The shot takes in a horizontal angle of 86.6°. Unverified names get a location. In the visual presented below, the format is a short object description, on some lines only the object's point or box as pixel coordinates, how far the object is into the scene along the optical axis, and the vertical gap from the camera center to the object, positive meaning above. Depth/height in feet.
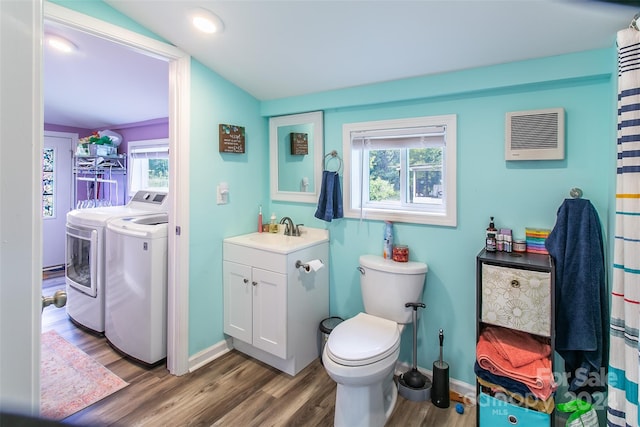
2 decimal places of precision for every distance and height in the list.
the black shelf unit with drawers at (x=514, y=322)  5.00 -1.77
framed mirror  8.48 +1.32
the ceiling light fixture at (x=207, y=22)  5.88 +3.30
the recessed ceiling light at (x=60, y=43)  7.66 +3.78
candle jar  7.00 -0.97
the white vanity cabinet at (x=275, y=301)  7.12 -2.12
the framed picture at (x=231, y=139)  7.99 +1.61
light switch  8.07 +0.29
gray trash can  7.75 -2.78
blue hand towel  7.96 +0.20
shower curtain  3.51 -0.46
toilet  5.45 -2.32
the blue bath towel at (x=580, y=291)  4.89 -1.22
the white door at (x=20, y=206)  1.45 -0.01
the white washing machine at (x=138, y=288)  7.48 -1.89
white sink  7.27 -0.81
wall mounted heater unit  5.60 +1.24
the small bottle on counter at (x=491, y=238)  5.95 -0.54
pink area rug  6.54 -3.70
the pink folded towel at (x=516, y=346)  5.16 -2.20
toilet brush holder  6.34 -3.37
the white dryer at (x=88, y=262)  8.66 -1.54
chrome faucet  8.77 -0.59
